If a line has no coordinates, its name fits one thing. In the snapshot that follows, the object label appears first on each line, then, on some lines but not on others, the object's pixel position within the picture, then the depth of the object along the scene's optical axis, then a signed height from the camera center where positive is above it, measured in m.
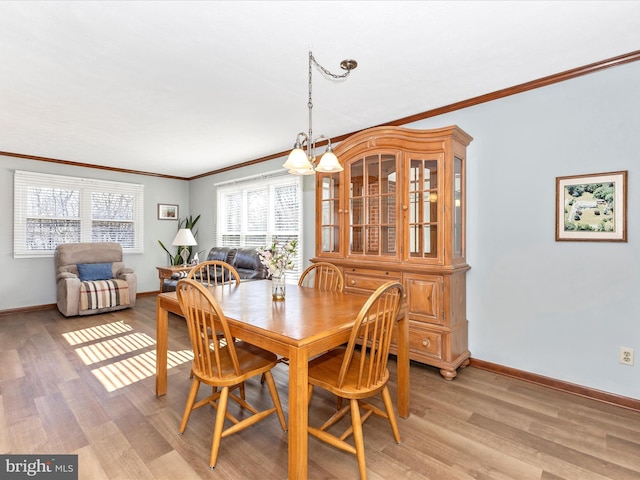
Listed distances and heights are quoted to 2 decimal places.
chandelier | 2.07 +0.53
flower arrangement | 2.27 -0.12
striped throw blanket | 4.73 -0.80
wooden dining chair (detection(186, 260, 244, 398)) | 2.30 -0.40
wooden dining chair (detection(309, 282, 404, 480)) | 1.61 -0.73
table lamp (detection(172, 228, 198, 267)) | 5.79 +0.03
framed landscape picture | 2.34 +0.26
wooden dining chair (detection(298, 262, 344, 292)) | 2.68 -0.35
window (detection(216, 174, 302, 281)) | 4.81 +0.48
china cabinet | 2.78 +0.14
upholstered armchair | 4.70 -0.60
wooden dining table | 1.49 -0.45
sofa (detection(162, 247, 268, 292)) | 4.71 -0.33
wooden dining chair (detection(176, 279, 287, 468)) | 1.75 -0.73
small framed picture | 6.57 +0.60
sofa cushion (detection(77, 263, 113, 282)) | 5.05 -0.49
